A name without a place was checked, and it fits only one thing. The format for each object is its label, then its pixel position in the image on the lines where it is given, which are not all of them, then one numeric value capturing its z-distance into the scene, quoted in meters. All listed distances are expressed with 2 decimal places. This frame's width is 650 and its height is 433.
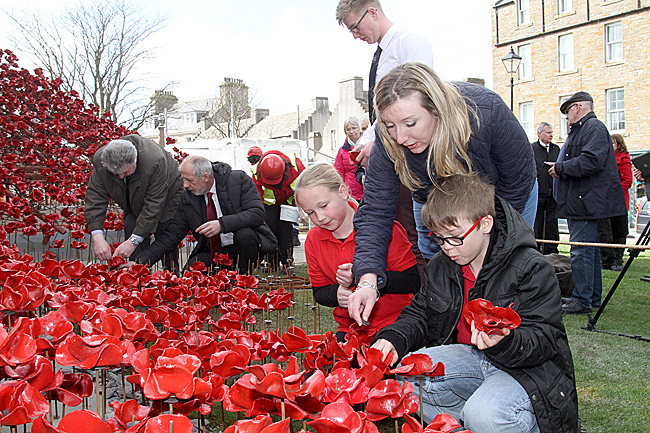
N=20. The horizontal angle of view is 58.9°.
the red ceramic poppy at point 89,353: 1.31
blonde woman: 2.14
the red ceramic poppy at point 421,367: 1.43
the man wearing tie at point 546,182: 7.79
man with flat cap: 4.73
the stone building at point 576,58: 22.31
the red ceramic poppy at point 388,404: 1.24
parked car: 12.41
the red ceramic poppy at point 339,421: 1.00
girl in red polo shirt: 2.85
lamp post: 16.61
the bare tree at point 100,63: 15.16
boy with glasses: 1.89
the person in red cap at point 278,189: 6.96
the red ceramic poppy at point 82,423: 1.05
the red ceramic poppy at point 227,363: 1.44
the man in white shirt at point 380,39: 3.19
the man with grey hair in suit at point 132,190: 4.78
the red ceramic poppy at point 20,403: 1.09
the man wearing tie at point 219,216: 5.29
